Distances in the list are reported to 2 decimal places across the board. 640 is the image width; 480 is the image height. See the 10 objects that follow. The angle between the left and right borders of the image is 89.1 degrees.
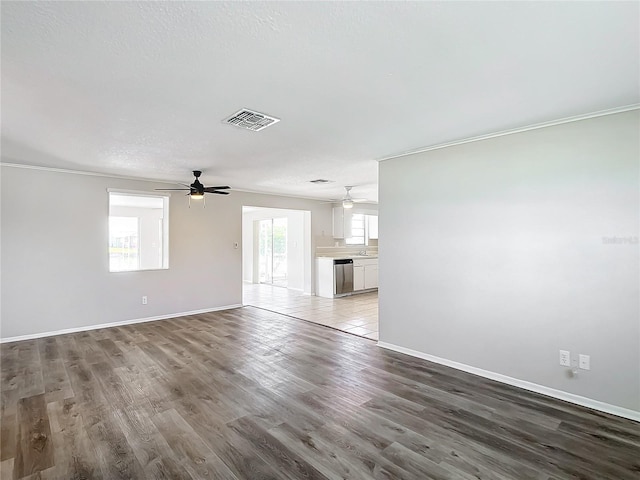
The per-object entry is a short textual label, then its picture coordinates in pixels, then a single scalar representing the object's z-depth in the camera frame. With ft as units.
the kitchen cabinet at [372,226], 32.40
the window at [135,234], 30.86
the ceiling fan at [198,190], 16.17
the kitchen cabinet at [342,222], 28.55
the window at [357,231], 30.68
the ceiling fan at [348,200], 23.13
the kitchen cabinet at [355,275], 26.50
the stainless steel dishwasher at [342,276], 26.40
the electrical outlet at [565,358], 9.44
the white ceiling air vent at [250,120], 9.10
